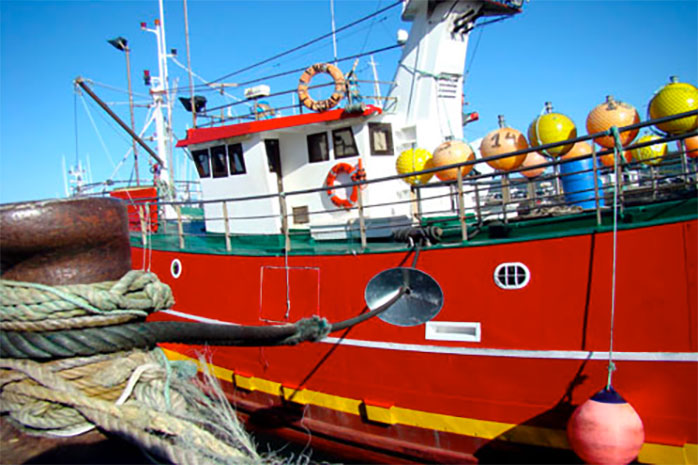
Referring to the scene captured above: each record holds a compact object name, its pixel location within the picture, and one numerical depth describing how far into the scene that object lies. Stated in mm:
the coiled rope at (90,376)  1228
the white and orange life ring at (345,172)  8368
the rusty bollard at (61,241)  1250
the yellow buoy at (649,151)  7105
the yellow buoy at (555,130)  5695
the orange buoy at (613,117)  5043
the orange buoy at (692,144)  6102
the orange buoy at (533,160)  7554
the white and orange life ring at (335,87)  8359
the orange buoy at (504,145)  6004
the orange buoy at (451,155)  6434
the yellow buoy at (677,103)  4742
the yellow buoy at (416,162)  7074
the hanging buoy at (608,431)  3619
